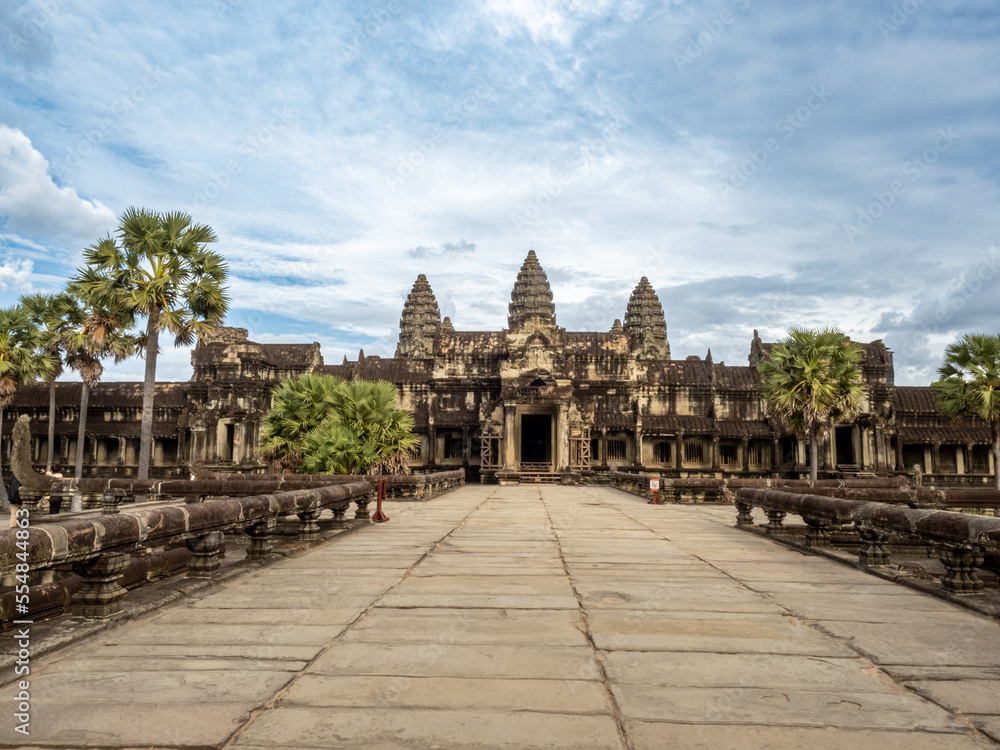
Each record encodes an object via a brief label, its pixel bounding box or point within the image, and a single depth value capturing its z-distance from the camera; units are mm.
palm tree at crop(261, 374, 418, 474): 20641
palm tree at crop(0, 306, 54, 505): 27047
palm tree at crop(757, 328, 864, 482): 25188
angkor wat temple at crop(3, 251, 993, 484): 38469
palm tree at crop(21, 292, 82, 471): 29438
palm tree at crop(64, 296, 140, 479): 29469
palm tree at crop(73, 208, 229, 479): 23906
